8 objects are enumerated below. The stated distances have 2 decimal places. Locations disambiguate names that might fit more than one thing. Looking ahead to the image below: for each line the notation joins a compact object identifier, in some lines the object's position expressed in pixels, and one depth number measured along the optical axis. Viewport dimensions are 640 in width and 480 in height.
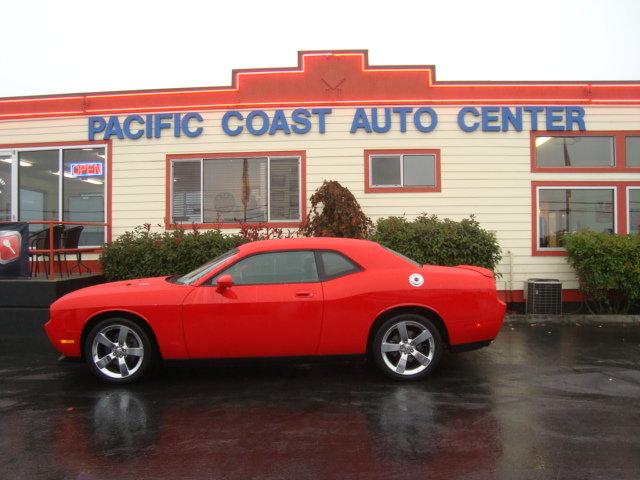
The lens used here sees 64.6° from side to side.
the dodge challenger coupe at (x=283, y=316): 5.15
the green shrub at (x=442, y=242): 8.98
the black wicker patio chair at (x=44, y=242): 9.27
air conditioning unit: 9.16
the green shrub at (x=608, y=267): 8.91
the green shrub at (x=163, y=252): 9.21
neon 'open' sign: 10.60
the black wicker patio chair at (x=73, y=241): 9.47
